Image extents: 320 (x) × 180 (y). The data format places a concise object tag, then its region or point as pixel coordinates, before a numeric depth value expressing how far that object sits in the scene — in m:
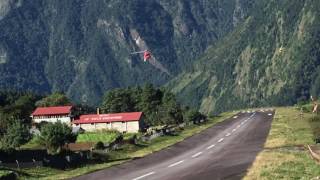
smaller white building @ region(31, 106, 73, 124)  174.15
